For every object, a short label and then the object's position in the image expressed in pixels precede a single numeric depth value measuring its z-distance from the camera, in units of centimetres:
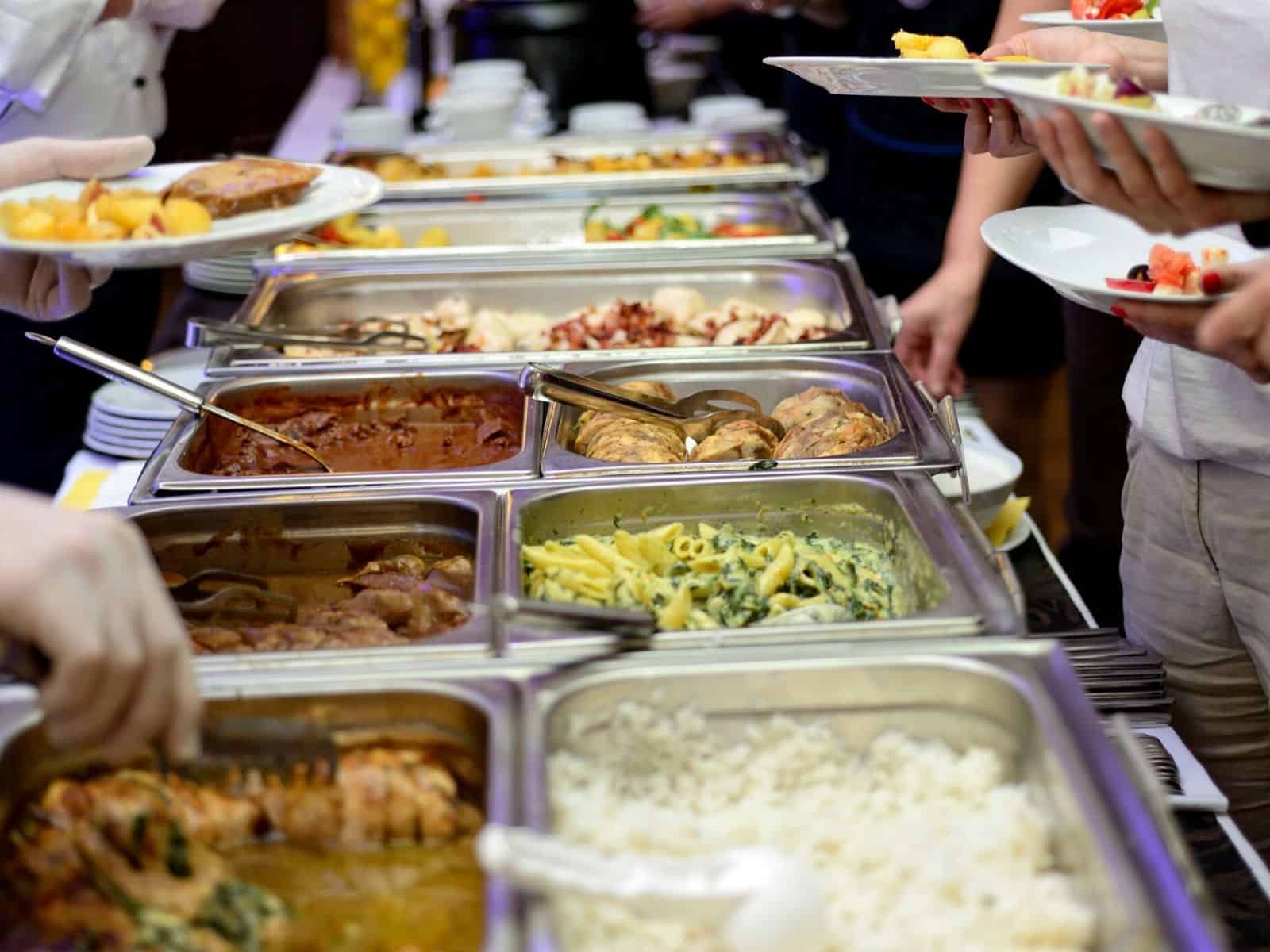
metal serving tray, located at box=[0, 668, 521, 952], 129
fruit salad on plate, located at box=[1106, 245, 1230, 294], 152
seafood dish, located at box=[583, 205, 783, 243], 322
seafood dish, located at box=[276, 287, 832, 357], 263
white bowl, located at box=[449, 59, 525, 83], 449
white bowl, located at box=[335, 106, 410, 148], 432
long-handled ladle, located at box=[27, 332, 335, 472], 197
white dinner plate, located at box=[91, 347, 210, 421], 234
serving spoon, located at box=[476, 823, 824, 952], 99
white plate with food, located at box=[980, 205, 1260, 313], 153
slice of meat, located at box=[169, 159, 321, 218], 193
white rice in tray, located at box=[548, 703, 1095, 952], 110
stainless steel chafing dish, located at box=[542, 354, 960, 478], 188
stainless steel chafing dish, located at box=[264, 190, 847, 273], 347
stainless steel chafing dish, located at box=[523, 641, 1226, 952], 121
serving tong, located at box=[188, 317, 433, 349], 247
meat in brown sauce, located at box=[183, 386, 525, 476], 215
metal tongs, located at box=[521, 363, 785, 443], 209
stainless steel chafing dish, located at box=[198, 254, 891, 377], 291
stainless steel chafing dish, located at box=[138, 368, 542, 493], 187
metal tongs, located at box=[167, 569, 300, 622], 171
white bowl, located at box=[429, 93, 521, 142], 425
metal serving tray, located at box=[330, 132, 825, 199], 362
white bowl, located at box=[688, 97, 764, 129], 450
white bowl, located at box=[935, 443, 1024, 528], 208
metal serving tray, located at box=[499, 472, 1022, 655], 159
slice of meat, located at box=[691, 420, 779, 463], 198
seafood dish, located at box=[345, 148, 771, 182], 379
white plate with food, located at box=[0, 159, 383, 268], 172
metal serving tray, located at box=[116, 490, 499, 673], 180
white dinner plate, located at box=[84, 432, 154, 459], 234
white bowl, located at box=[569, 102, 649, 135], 439
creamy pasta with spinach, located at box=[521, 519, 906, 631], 162
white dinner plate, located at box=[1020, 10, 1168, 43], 217
